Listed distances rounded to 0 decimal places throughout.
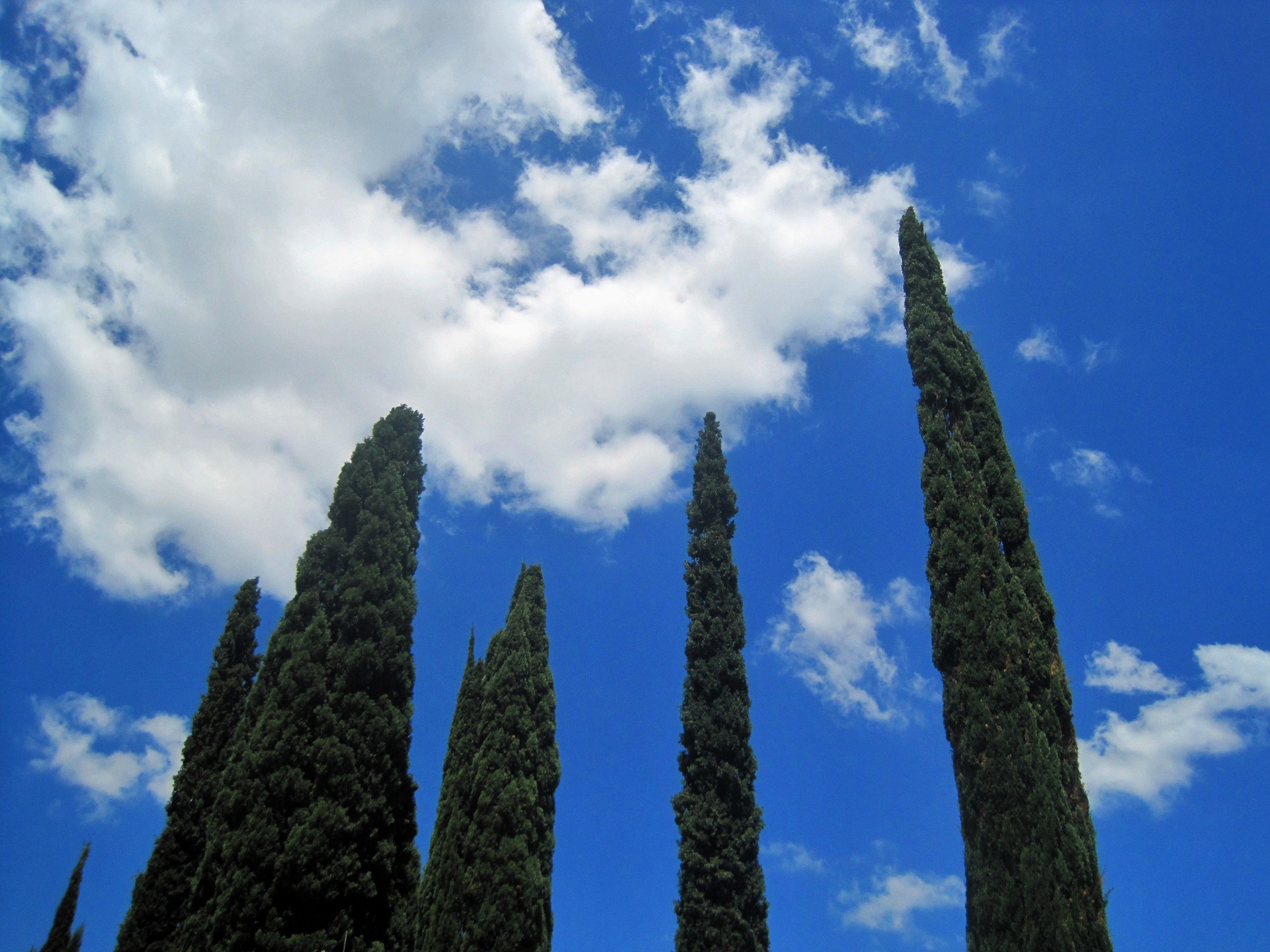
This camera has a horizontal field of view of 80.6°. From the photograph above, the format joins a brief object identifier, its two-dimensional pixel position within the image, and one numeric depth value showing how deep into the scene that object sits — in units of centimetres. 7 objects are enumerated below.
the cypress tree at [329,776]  1200
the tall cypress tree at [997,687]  1111
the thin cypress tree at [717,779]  1656
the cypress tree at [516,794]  1752
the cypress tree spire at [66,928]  2661
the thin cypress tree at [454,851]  1780
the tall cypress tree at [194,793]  1745
